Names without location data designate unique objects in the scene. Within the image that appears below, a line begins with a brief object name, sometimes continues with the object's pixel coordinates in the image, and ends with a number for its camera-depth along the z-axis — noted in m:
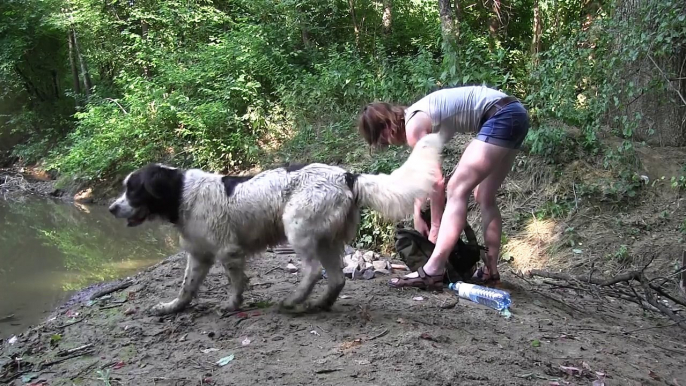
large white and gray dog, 3.68
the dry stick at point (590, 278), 4.46
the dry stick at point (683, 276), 4.98
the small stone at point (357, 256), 5.22
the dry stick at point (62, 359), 3.55
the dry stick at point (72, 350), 3.66
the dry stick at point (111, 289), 5.25
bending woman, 3.92
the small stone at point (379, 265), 5.00
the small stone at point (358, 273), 4.81
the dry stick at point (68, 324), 4.30
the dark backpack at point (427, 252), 4.51
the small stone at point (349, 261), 5.06
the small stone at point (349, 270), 4.86
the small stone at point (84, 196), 13.80
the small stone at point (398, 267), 5.05
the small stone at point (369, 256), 5.33
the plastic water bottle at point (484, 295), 3.93
